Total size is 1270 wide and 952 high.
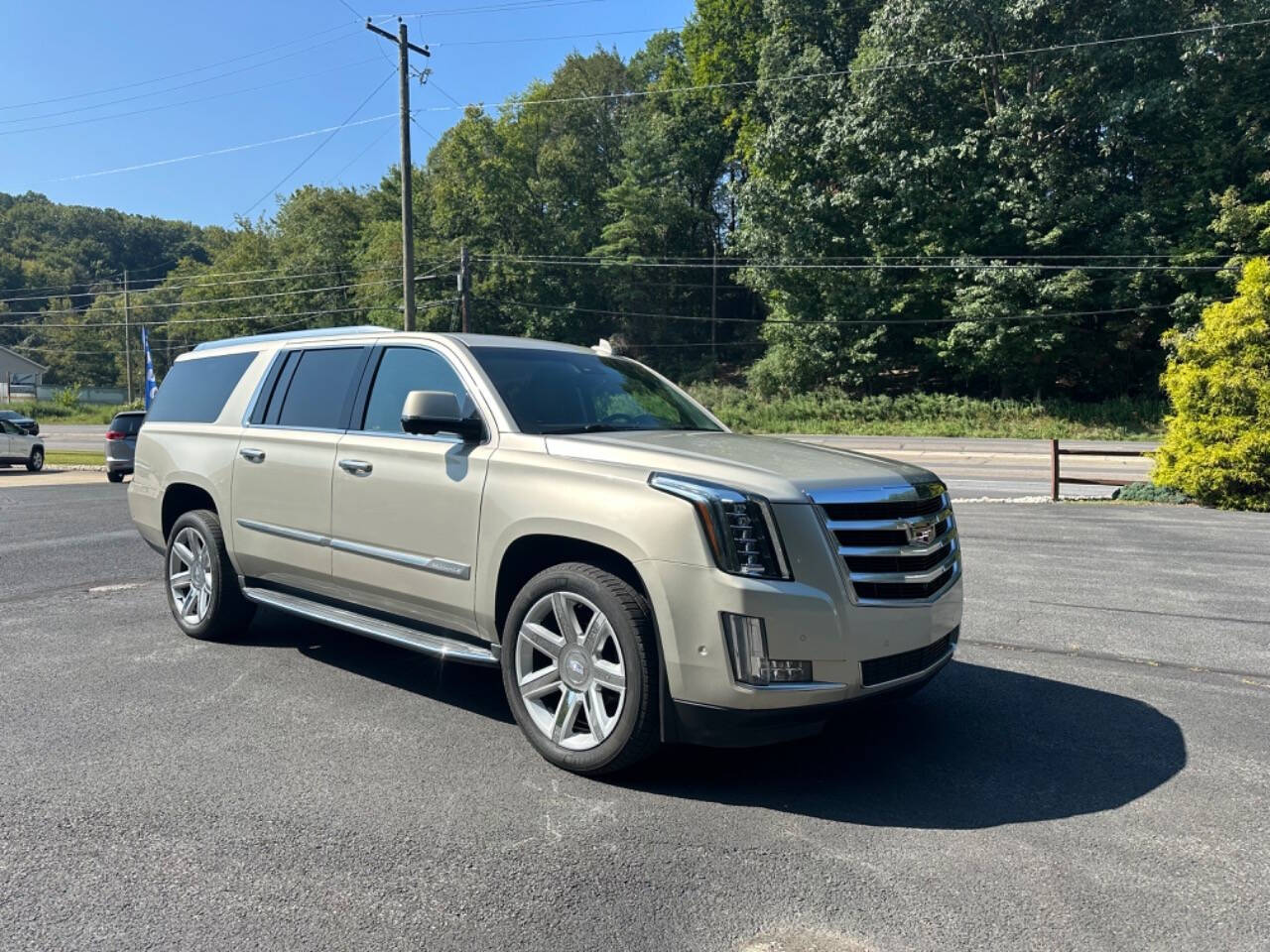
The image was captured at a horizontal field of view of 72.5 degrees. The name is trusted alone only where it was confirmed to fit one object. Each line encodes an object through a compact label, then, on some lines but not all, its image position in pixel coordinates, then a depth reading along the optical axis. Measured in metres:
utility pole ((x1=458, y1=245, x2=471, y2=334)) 31.14
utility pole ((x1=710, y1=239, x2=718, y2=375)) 54.06
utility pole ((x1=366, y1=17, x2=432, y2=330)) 22.52
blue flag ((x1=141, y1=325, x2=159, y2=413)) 29.25
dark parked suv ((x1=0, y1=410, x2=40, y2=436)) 25.56
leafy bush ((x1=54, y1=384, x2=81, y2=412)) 69.56
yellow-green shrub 12.67
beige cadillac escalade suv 3.22
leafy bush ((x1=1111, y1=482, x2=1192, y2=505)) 13.59
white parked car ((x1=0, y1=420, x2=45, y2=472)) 23.60
